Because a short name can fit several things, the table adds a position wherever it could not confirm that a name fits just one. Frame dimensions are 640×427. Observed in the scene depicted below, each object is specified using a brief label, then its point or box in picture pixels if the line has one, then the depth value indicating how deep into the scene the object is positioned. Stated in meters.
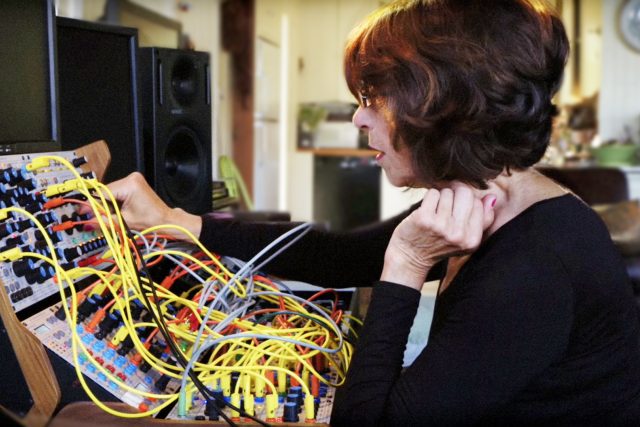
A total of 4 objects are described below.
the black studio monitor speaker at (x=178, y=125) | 1.39
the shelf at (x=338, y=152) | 6.51
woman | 0.82
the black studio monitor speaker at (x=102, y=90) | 1.24
